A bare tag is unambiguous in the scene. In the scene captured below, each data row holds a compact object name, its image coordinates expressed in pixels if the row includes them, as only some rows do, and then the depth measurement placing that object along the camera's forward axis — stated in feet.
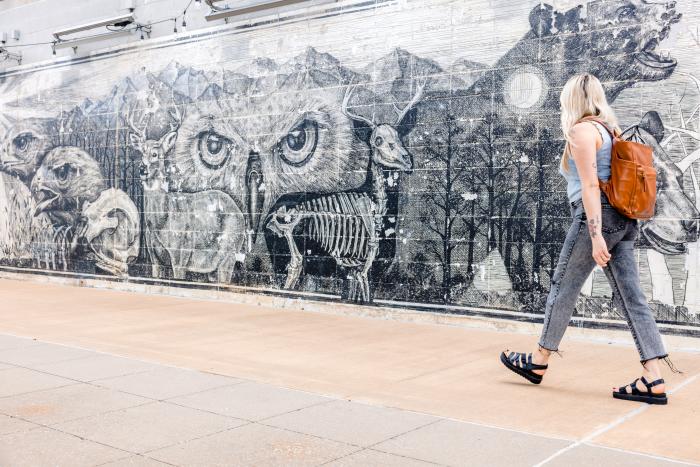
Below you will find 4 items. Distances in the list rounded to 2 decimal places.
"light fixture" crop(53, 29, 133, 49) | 35.96
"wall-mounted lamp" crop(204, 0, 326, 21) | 29.32
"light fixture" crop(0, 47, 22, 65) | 41.32
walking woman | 14.25
